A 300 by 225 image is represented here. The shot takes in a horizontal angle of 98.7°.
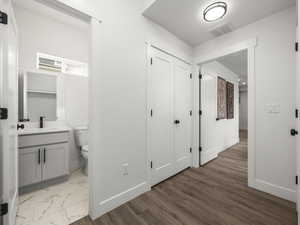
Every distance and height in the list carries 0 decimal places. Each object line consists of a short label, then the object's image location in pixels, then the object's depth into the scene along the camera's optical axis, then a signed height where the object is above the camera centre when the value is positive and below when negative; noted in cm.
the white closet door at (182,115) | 237 -5
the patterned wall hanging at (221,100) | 341 +35
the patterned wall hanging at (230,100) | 399 +38
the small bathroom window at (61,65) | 228 +93
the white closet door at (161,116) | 198 -7
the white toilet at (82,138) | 239 -48
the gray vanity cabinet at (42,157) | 174 -65
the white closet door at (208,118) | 279 -12
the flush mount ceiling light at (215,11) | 166 +137
